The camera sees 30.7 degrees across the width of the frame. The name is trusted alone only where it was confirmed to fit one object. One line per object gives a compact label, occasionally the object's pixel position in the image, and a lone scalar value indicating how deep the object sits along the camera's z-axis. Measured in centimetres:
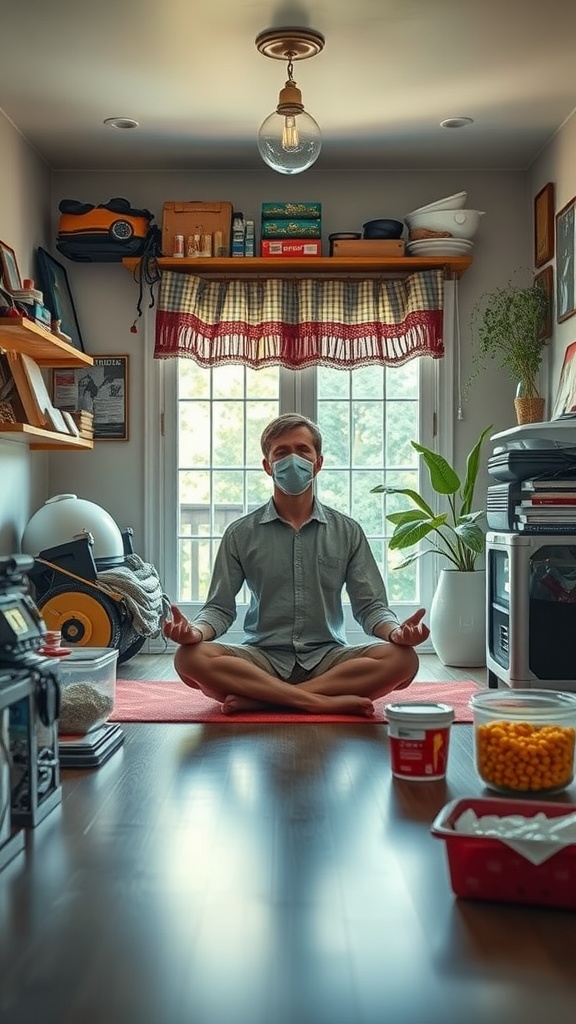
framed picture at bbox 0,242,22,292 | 454
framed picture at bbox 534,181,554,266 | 512
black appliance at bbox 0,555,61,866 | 150
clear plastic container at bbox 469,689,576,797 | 182
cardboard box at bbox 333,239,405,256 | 536
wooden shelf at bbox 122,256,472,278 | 533
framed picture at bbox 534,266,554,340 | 518
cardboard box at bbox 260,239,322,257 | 536
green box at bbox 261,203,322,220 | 538
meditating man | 315
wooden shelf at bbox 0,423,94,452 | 422
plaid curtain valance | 548
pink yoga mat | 296
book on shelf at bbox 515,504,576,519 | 406
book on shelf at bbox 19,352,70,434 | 457
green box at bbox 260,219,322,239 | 538
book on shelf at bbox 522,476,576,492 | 409
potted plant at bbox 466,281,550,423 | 516
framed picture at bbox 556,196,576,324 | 480
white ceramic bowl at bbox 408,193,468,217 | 532
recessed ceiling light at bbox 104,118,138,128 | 486
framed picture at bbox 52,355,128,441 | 559
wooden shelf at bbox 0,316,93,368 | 418
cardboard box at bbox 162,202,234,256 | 541
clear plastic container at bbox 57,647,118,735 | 223
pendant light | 392
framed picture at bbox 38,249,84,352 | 525
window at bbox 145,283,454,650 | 563
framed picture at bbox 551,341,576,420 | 465
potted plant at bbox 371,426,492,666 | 509
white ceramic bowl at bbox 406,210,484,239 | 535
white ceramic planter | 509
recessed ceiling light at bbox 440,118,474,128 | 486
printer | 415
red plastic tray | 133
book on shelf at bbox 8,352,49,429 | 449
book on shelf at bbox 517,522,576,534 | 406
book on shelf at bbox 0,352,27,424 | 450
